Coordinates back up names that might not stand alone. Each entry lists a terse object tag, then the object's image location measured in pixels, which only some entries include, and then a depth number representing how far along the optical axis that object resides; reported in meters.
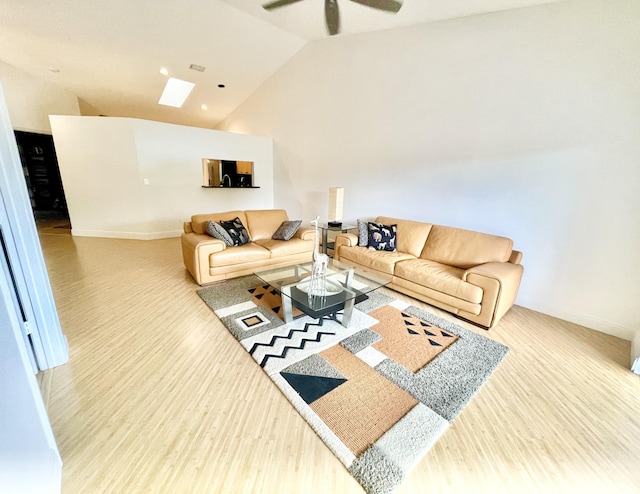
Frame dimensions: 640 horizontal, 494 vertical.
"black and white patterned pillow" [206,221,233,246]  3.21
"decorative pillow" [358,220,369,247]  3.48
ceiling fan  2.90
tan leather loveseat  3.01
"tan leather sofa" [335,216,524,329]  2.32
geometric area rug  1.29
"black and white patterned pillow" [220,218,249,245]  3.36
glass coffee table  2.14
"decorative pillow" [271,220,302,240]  3.66
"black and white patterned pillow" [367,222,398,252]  3.36
